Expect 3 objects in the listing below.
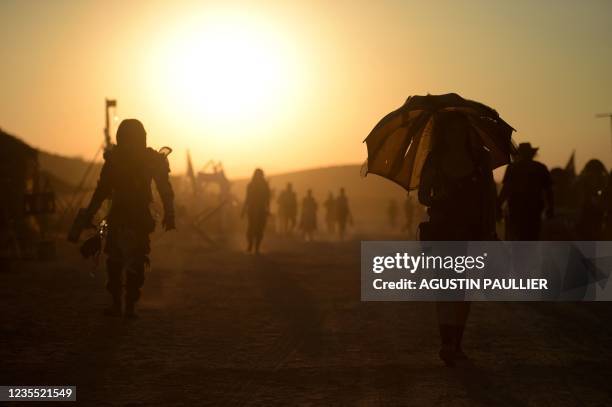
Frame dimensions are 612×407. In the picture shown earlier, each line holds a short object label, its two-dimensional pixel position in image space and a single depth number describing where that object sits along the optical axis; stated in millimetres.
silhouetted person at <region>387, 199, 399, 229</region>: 56125
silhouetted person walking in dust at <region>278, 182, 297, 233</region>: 42250
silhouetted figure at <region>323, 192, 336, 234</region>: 50156
